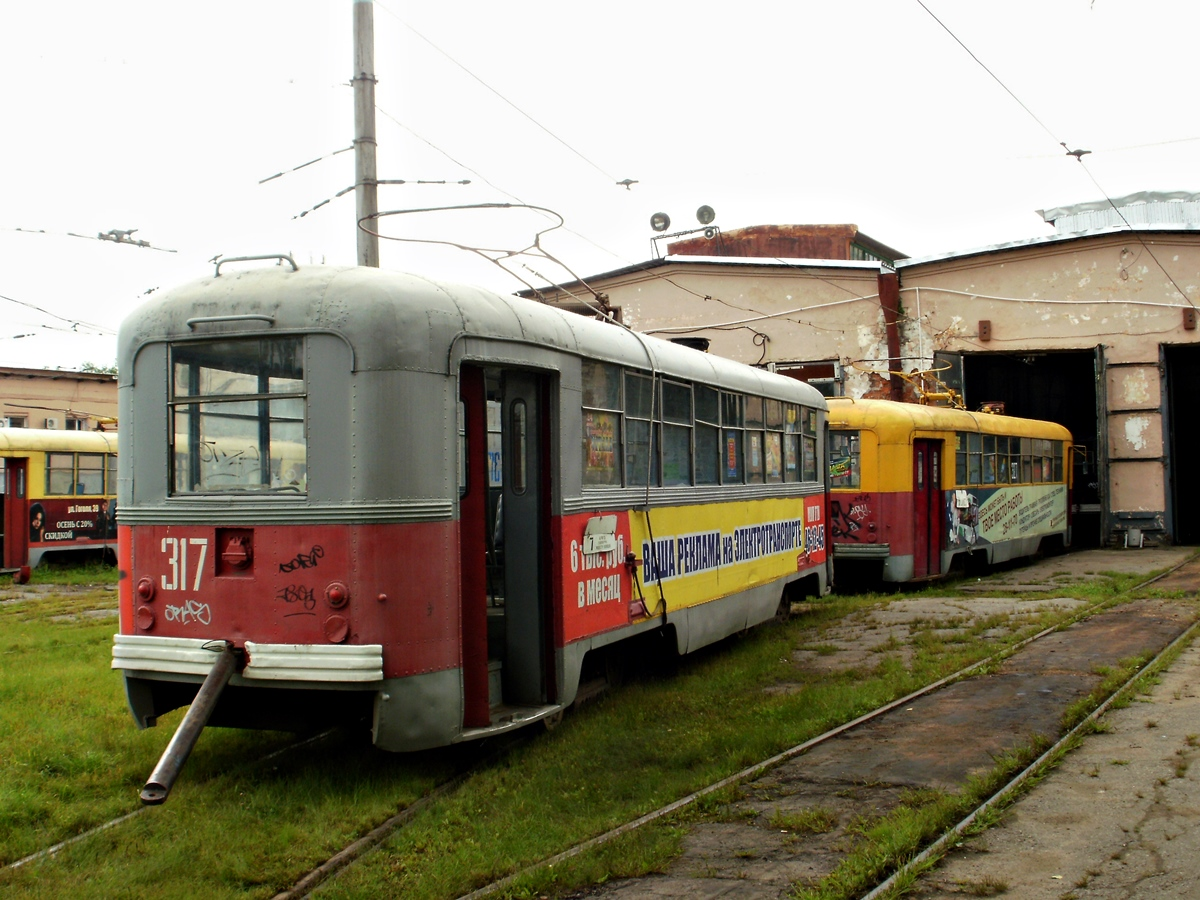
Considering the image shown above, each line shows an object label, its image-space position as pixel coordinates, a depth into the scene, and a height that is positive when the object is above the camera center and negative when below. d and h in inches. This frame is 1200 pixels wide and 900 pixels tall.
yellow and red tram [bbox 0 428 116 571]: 815.7 +6.9
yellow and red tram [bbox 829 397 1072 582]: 657.0 -2.9
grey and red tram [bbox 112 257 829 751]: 245.6 -2.2
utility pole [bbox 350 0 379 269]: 468.8 +149.1
